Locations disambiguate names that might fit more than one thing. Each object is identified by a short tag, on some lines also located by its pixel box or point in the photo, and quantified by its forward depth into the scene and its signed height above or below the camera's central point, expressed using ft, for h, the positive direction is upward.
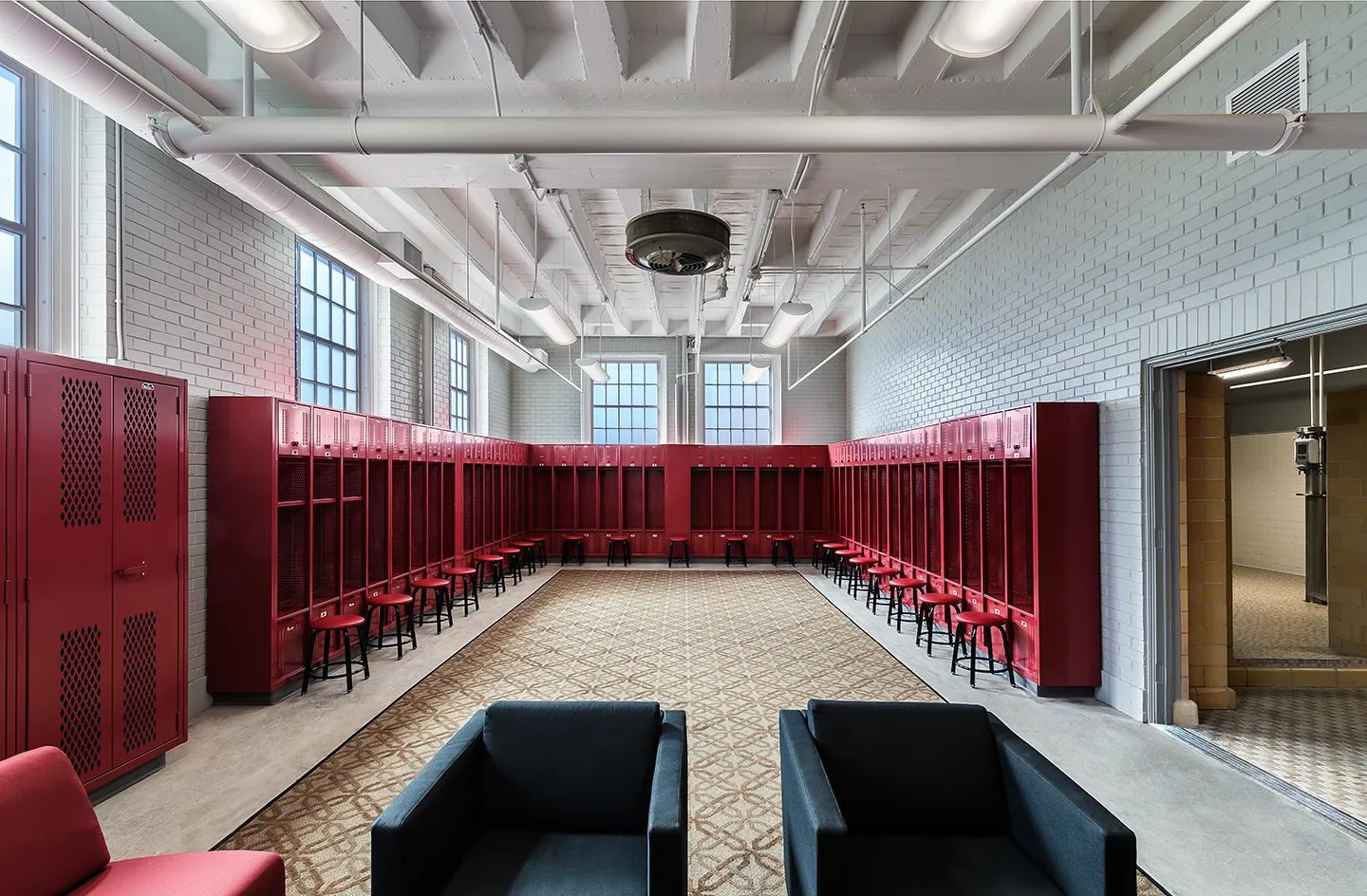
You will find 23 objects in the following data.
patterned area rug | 8.39 -5.54
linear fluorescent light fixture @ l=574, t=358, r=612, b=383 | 29.71 +4.39
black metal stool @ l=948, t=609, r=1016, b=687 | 14.65 -4.56
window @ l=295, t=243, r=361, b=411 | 19.70 +4.45
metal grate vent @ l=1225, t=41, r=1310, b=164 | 9.43 +5.92
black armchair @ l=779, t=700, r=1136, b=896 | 5.40 -3.68
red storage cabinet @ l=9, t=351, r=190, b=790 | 8.79 -1.63
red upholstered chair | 5.38 -3.68
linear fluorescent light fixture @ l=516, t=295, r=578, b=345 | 19.64 +4.99
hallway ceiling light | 10.91 +1.58
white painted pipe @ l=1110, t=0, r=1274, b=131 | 5.77 +4.19
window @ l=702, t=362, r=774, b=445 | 41.29 +3.20
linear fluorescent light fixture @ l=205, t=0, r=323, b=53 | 7.48 +5.55
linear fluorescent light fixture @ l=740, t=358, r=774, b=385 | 32.14 +4.52
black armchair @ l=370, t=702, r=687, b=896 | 5.45 -3.64
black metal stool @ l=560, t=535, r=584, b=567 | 35.12 -5.32
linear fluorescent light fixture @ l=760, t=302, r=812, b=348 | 21.86 +5.24
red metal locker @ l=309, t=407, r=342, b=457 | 15.61 +0.71
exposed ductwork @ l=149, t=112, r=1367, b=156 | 8.25 +4.44
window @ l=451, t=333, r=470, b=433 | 33.42 +4.23
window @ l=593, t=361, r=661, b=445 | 41.24 +3.61
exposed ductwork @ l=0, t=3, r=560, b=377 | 7.61 +5.29
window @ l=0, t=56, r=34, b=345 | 10.67 +4.68
